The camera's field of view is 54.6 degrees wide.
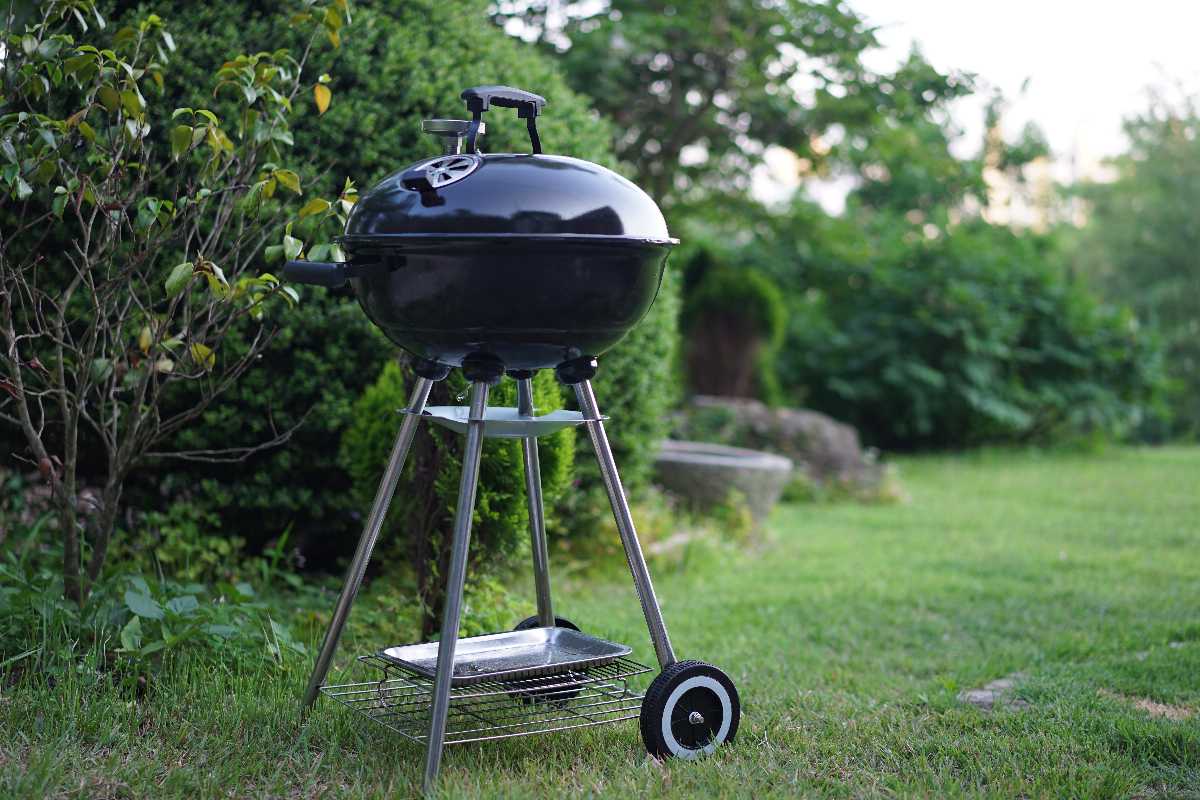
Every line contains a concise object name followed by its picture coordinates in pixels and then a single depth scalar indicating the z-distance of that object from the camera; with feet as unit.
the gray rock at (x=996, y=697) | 10.71
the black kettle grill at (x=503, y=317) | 8.18
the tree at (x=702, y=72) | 20.86
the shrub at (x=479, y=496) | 11.56
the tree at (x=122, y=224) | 9.81
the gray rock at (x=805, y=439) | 27.48
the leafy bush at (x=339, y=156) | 13.57
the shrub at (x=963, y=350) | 34.86
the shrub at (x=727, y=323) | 32.12
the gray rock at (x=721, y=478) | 20.79
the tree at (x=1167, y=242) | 45.29
